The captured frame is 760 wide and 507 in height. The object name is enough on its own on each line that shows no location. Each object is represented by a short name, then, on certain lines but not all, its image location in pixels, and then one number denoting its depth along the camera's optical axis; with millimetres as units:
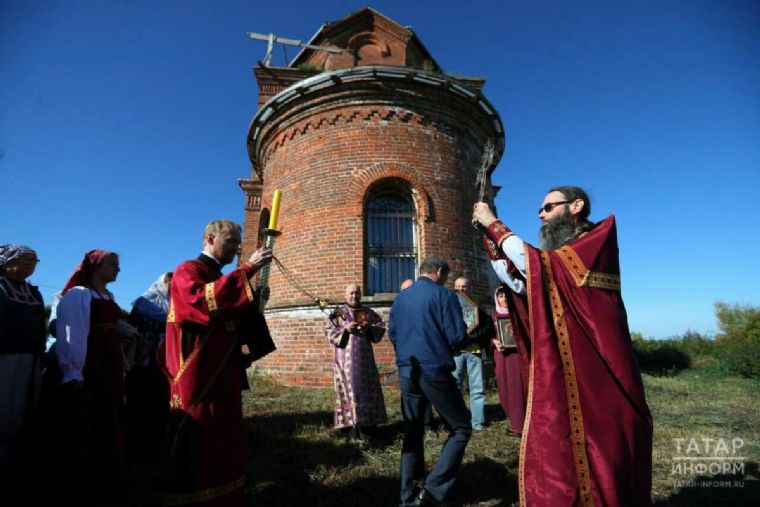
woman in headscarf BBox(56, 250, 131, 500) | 2770
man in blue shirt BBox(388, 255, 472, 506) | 2865
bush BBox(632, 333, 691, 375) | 14469
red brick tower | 7703
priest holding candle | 2139
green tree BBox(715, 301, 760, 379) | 10906
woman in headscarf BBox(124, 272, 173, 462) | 3598
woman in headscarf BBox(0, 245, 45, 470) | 2791
